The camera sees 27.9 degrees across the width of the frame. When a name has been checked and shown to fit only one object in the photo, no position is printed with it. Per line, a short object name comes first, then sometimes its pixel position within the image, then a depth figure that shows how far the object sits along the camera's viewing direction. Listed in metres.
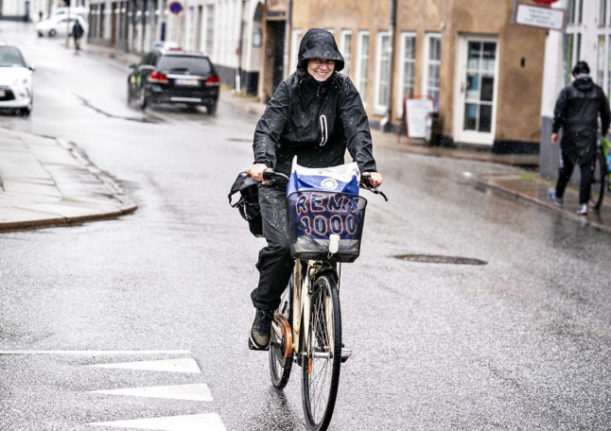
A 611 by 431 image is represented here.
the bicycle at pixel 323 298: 5.63
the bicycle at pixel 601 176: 16.62
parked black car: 33.56
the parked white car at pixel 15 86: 27.58
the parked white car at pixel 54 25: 90.38
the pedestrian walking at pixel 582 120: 16.22
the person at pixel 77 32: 69.12
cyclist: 6.28
